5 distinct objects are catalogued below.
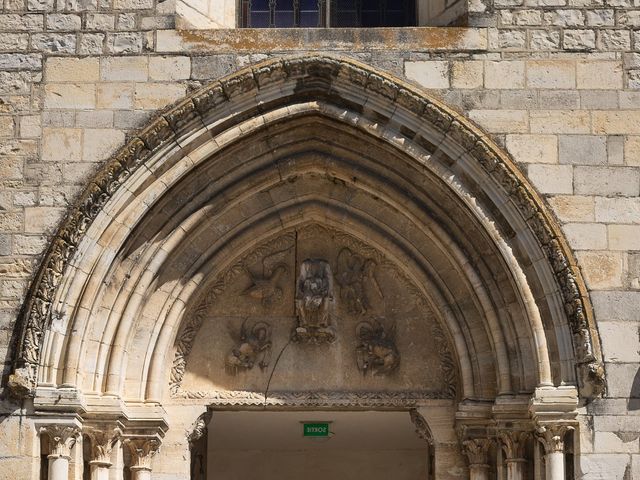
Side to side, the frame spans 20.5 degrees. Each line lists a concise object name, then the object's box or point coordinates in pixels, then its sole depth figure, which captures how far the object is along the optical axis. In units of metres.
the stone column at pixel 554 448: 13.10
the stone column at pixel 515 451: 13.48
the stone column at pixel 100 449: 13.41
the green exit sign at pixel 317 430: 15.89
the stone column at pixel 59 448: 13.09
